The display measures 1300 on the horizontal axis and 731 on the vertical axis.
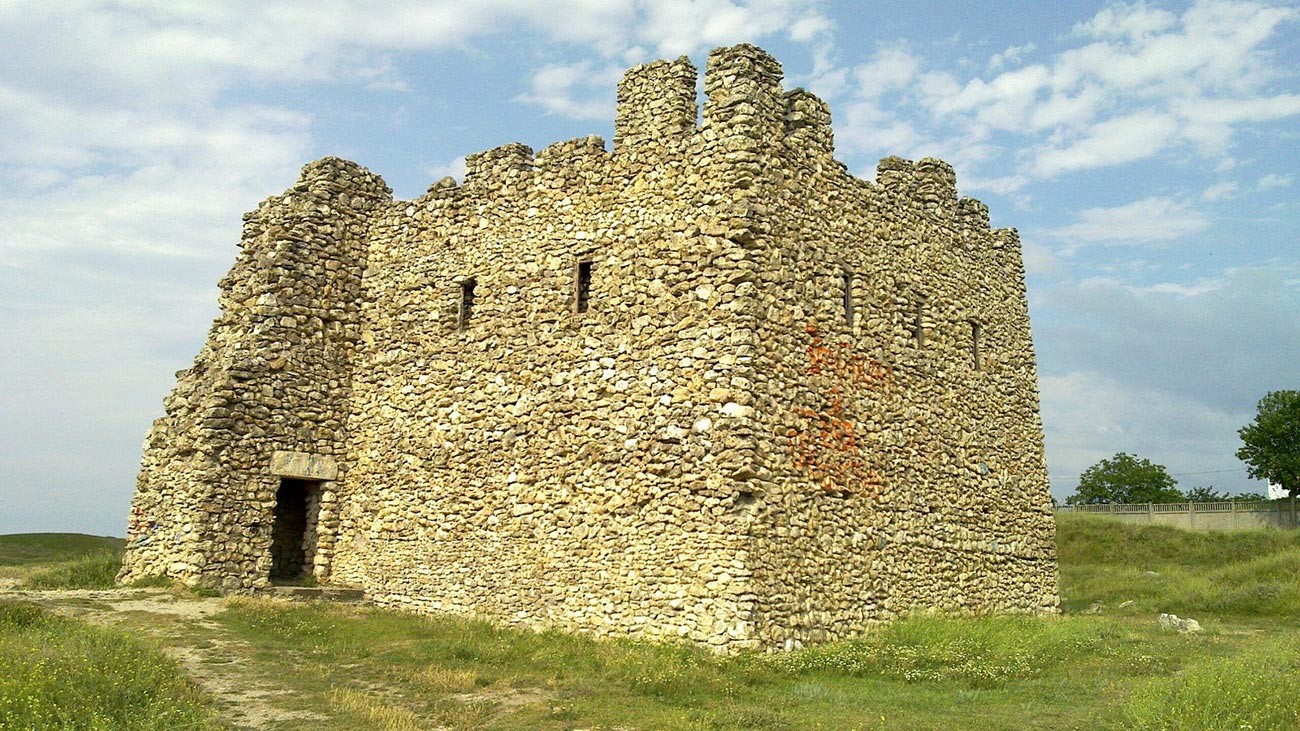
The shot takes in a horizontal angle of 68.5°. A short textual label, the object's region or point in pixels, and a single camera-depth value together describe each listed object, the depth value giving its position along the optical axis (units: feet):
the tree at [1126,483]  202.49
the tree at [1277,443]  149.89
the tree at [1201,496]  211.41
